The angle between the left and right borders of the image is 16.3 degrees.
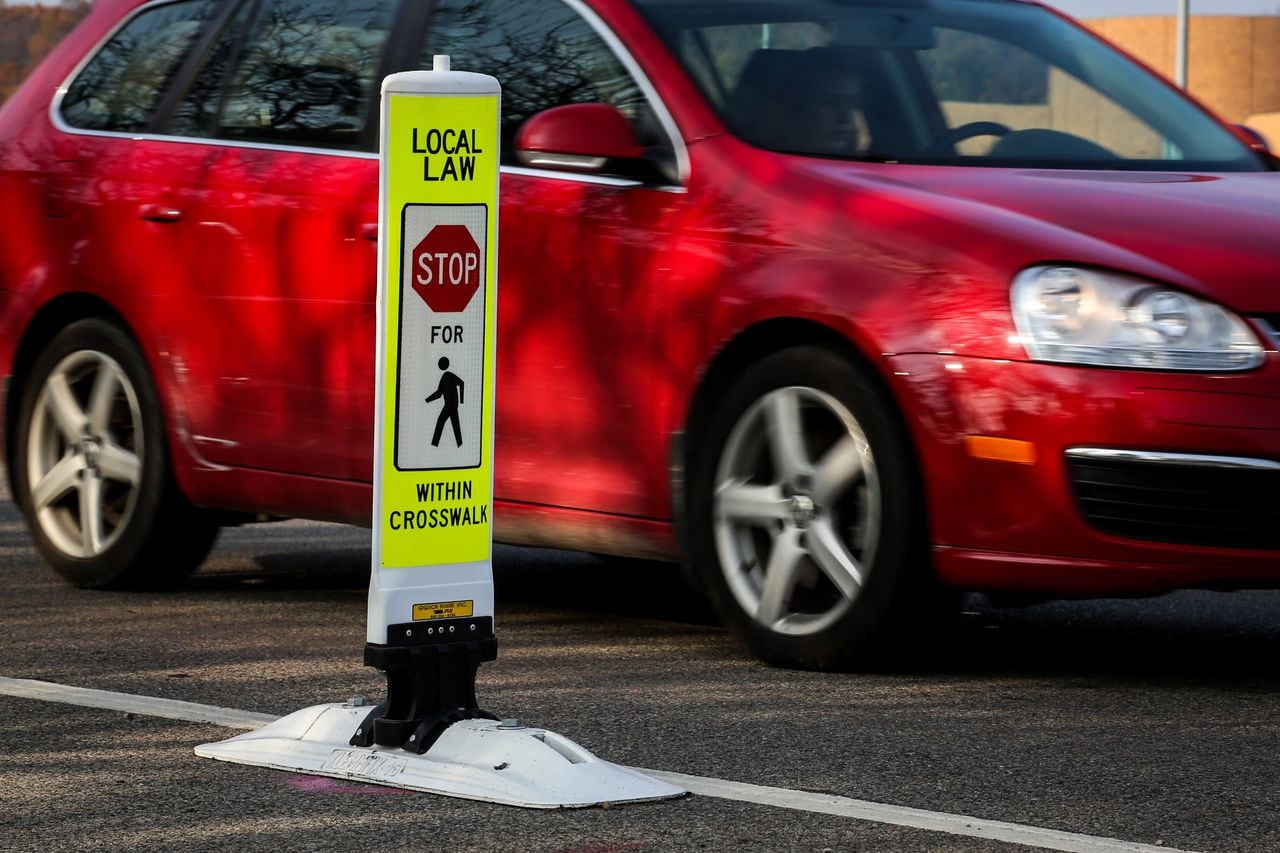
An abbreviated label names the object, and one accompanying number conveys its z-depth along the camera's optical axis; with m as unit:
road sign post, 7.61
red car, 9.40
